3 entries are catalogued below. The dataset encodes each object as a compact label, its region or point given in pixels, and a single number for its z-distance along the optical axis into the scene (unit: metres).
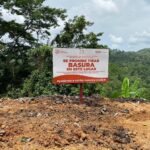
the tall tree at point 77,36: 14.19
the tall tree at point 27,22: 14.54
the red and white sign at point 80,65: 4.81
